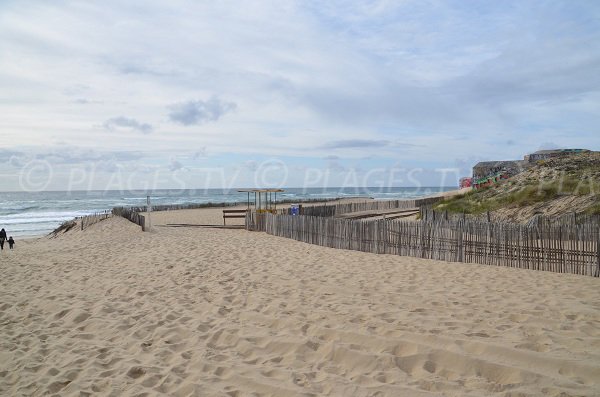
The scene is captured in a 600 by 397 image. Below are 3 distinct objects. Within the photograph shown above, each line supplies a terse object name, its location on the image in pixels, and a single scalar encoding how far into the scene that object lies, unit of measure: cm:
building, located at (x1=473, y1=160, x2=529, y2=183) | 2715
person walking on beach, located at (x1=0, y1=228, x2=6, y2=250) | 1571
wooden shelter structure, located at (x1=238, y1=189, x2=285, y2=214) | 1953
